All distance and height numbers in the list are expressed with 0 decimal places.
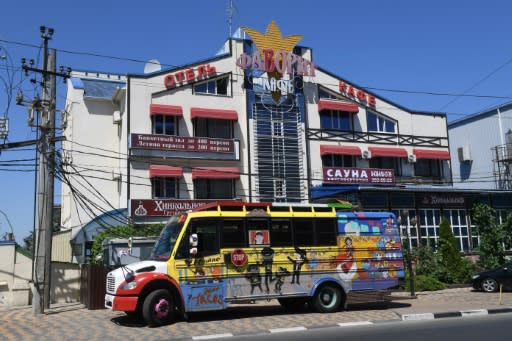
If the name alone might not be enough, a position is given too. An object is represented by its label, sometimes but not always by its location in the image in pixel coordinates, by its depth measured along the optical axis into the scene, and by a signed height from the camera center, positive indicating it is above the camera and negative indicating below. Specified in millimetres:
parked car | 21469 -1629
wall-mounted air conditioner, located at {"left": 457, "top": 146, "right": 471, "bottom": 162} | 45094 +7205
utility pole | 17594 +2562
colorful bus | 13695 -440
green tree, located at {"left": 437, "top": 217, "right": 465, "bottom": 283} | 25094 -800
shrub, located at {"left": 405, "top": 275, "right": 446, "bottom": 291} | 22625 -1839
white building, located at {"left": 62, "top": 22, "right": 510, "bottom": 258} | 29609 +6357
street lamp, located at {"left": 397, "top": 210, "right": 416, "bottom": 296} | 19703 -430
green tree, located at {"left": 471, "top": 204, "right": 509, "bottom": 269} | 26953 -16
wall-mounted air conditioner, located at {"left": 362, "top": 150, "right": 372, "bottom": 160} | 35156 +5725
